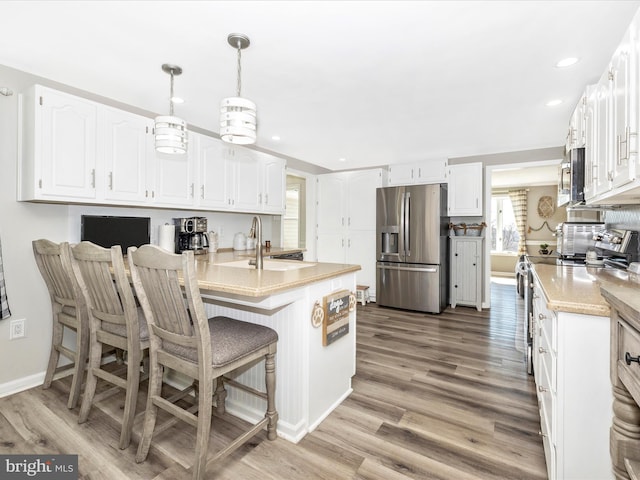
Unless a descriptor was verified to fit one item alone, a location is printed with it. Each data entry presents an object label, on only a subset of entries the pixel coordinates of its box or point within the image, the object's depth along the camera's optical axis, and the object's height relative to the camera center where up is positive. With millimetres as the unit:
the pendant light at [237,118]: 1799 +665
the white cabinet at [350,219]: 5227 +310
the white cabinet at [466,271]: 4770 -496
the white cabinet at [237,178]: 3404 +697
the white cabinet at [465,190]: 4711 +710
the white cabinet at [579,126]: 2395 +898
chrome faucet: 2094 -14
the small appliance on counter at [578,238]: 2773 +6
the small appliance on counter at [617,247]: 2076 -56
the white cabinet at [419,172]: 4941 +1031
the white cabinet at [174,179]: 2965 +549
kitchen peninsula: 1679 -575
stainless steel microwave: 2402 +470
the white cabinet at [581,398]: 1227 -617
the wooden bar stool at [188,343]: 1421 -529
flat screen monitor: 2742 +52
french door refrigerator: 4520 -140
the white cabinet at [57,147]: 2240 +645
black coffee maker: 3396 +37
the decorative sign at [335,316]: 2000 -509
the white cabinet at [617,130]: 1325 +544
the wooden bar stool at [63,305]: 2059 -468
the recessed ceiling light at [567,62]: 2217 +1229
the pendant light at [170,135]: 2160 +686
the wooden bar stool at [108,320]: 1729 -480
